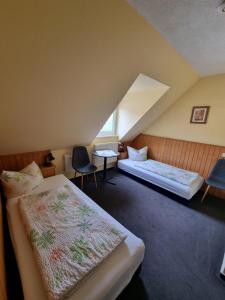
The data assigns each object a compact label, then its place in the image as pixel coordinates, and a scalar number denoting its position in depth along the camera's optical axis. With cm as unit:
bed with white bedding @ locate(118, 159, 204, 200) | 244
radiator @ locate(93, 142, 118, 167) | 335
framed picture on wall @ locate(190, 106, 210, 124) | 285
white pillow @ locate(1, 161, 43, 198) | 181
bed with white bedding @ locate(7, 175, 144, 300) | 89
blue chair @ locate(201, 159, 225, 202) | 256
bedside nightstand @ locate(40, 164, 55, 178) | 249
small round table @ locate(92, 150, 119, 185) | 299
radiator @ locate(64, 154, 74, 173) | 293
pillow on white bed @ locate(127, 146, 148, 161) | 366
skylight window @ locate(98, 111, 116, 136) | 366
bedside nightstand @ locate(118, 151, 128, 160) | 379
